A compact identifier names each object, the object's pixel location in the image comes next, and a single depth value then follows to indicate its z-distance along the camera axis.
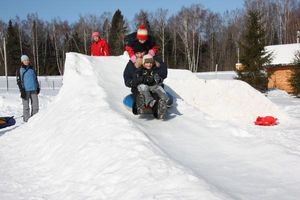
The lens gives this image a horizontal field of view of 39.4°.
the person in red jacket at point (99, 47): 13.26
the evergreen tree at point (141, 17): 67.44
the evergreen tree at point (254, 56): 26.19
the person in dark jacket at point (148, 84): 7.28
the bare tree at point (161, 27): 56.41
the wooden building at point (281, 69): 29.88
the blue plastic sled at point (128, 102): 7.71
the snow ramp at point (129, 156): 4.17
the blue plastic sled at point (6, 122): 9.70
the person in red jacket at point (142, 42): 8.39
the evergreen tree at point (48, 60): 58.31
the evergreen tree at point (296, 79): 24.44
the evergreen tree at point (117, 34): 58.56
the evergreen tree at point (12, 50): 56.80
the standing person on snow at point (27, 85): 10.80
